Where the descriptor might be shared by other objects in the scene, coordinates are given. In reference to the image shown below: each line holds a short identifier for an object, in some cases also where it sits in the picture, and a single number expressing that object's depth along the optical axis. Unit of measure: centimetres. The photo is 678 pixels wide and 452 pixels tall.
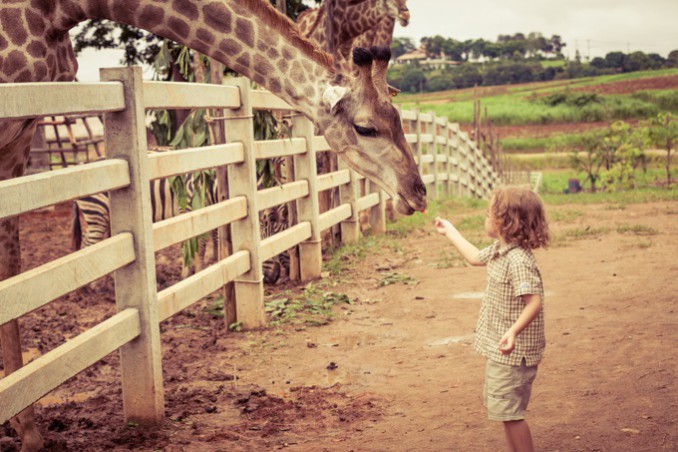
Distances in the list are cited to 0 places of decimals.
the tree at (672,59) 4610
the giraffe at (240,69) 384
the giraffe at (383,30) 1009
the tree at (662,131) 1788
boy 318
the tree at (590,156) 2003
